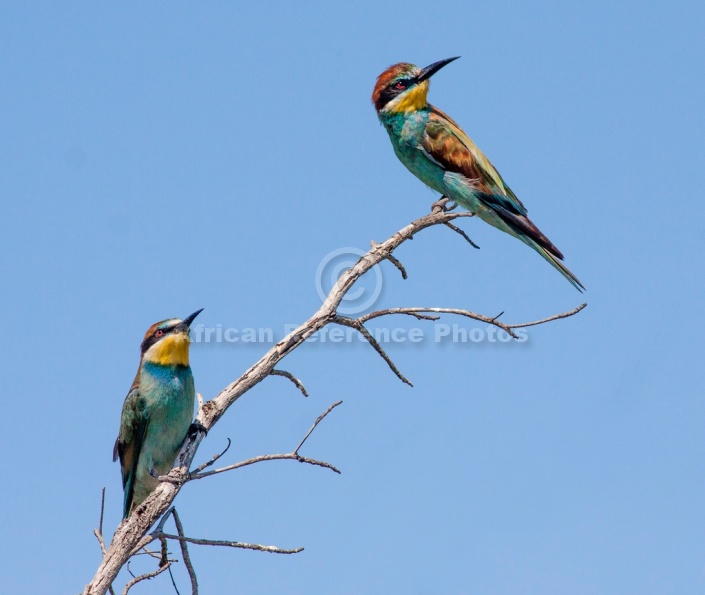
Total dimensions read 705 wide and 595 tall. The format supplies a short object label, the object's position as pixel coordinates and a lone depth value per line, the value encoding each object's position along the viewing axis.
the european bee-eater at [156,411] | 8.81
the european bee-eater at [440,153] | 11.07
